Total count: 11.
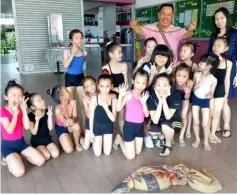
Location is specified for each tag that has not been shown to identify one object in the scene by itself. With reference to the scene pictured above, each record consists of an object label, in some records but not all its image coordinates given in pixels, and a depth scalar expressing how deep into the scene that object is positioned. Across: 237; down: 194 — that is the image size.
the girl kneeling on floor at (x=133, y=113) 2.29
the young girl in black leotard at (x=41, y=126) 2.24
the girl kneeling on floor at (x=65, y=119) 2.48
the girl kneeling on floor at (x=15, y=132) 2.05
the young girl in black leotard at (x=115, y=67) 2.55
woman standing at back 2.62
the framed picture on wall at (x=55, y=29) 7.25
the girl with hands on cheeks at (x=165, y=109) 2.26
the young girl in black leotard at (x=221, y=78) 2.50
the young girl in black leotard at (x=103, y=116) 2.31
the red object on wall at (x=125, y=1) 8.21
